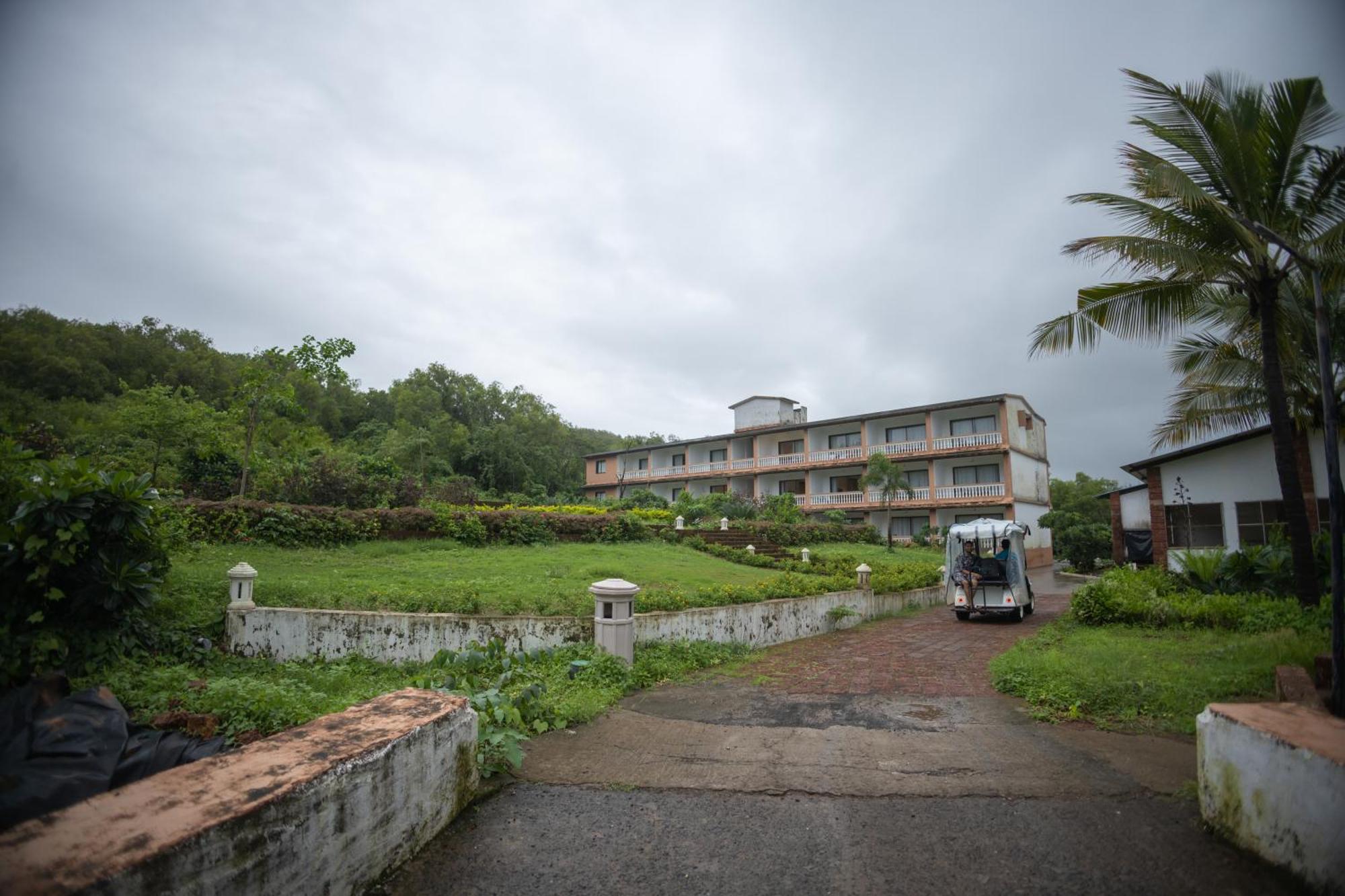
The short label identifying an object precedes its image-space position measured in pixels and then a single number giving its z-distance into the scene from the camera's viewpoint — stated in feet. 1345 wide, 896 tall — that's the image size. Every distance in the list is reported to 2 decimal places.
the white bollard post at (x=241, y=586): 25.44
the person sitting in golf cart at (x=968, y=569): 44.34
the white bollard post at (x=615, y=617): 23.62
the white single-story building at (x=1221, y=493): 46.70
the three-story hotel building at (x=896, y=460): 97.50
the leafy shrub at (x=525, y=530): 57.36
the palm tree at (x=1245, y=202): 26.09
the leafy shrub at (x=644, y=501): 109.70
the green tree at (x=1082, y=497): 143.54
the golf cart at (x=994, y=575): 43.52
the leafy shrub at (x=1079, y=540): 86.33
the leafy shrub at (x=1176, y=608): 28.37
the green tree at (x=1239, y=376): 33.92
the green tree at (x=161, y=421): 53.47
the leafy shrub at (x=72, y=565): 14.96
